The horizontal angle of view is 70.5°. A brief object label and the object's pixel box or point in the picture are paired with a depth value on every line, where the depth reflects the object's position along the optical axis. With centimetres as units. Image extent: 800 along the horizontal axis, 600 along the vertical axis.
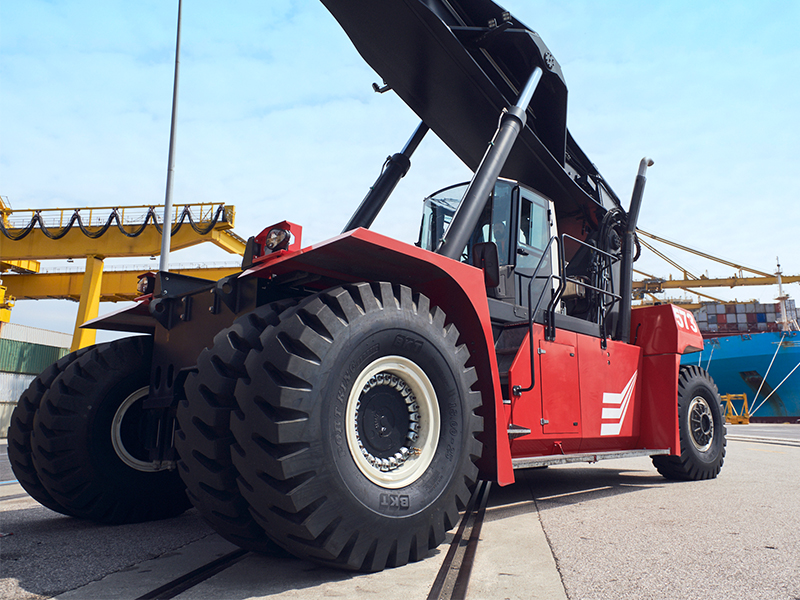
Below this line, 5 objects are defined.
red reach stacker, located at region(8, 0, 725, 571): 261
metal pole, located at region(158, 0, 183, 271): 1352
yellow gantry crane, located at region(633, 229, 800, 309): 4688
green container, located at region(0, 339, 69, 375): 2027
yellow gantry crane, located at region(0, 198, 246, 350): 1812
